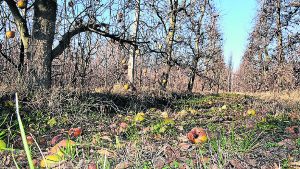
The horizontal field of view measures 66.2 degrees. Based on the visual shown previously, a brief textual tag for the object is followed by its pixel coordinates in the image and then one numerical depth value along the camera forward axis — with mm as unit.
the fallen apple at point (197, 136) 1758
